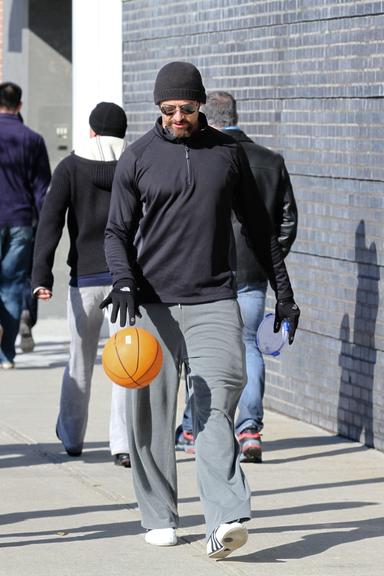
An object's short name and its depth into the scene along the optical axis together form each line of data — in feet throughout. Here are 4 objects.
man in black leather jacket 57.06
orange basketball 41.47
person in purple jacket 81.20
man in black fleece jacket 42.57
